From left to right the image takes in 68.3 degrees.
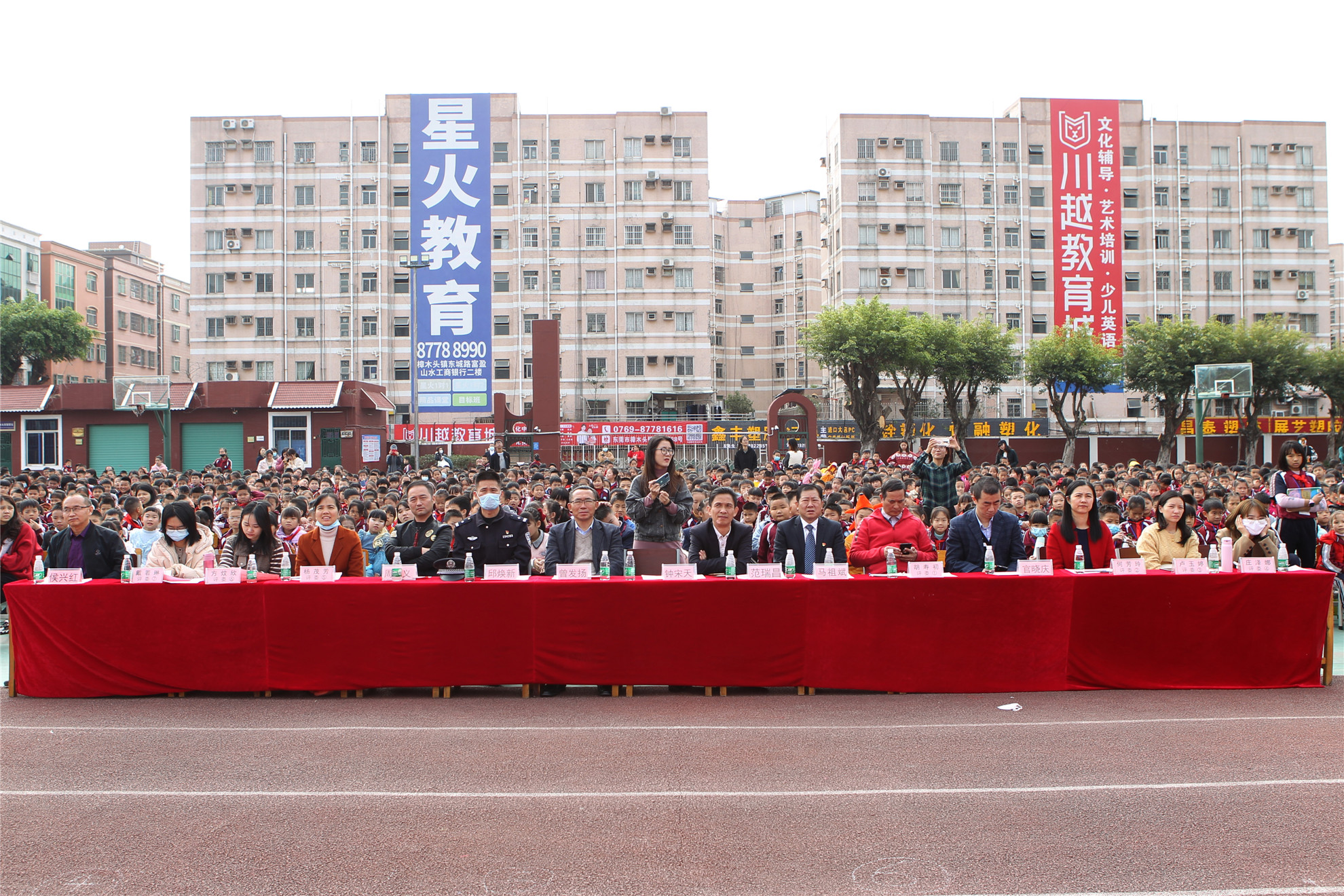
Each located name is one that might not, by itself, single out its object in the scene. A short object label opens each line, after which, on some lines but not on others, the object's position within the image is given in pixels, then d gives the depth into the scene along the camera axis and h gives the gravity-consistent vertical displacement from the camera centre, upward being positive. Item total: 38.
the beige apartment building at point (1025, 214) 52.00 +12.46
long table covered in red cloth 7.50 -1.38
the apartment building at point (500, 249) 50.88 +10.50
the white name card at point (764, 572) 7.62 -0.94
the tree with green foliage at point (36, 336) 48.16 +5.84
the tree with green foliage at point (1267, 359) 39.31 +3.51
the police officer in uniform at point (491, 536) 8.03 -0.69
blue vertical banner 36.34 +7.37
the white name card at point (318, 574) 7.62 -0.94
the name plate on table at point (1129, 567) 7.69 -0.93
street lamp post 28.66 +2.31
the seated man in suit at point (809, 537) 8.22 -0.73
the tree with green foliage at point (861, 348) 40.62 +4.19
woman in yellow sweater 8.38 -0.78
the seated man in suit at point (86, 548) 8.42 -0.81
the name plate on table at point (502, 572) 7.66 -0.94
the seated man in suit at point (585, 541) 8.07 -0.74
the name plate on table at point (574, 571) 7.51 -0.92
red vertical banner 50.41 +11.89
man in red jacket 8.54 -0.74
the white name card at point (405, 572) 7.70 -0.94
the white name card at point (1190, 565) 7.75 -0.93
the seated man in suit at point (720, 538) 8.01 -0.72
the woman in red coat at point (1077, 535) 8.13 -0.73
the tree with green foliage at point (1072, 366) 41.09 +3.45
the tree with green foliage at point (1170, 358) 39.56 +3.61
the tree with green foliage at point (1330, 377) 42.25 +3.02
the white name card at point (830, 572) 7.60 -0.94
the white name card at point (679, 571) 7.57 -0.92
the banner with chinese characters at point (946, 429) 44.12 +0.91
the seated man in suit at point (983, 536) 8.02 -0.71
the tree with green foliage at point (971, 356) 42.66 +4.01
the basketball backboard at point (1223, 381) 28.08 +1.94
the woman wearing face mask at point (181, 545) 8.09 -0.77
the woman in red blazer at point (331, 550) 8.20 -0.81
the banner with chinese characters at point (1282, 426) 44.75 +0.98
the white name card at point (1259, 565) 7.73 -0.92
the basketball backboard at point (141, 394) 35.69 +2.14
